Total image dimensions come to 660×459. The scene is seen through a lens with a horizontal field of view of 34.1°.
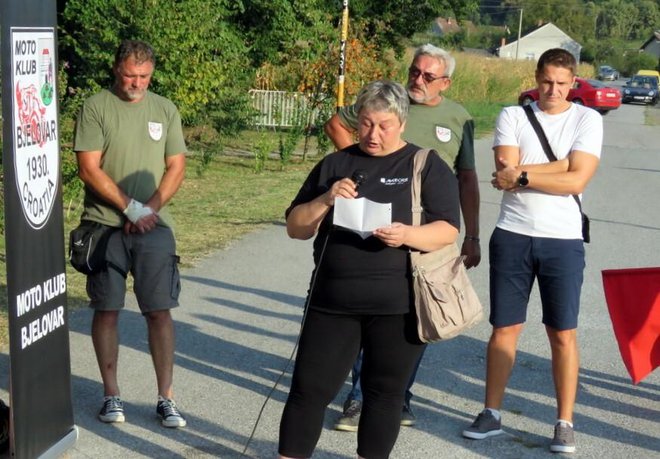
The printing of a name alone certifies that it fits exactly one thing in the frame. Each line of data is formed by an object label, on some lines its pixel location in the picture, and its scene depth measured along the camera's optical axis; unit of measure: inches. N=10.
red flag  213.9
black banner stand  160.9
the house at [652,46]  5551.2
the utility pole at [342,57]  625.0
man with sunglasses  215.3
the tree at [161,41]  534.6
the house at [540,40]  4771.2
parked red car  1898.4
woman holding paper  165.0
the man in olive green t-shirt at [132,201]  209.2
